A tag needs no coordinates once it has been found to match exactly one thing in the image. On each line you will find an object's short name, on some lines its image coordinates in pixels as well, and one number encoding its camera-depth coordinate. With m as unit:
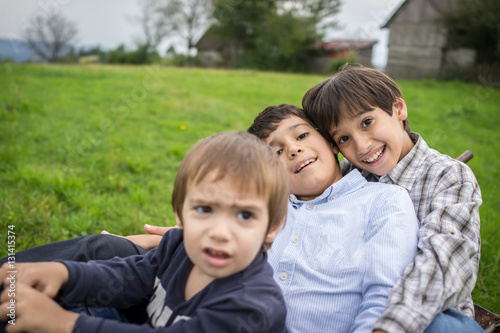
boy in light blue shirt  0.56
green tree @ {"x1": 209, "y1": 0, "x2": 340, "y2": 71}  20.30
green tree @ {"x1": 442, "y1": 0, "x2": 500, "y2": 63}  12.07
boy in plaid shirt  0.51
